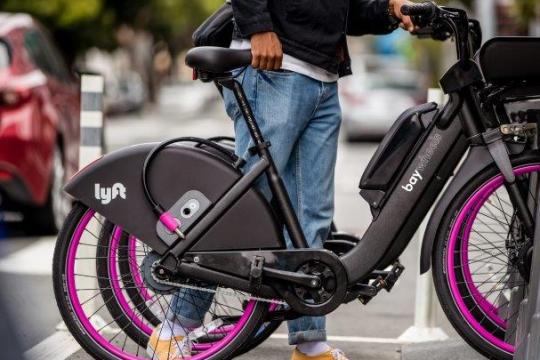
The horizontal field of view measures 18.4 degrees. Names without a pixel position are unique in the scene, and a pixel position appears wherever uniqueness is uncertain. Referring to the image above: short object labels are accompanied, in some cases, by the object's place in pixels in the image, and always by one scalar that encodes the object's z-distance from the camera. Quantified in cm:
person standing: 579
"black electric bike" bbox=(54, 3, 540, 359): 572
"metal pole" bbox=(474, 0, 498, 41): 3079
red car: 1193
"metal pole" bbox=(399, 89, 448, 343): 759
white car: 3214
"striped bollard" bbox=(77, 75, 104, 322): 770
